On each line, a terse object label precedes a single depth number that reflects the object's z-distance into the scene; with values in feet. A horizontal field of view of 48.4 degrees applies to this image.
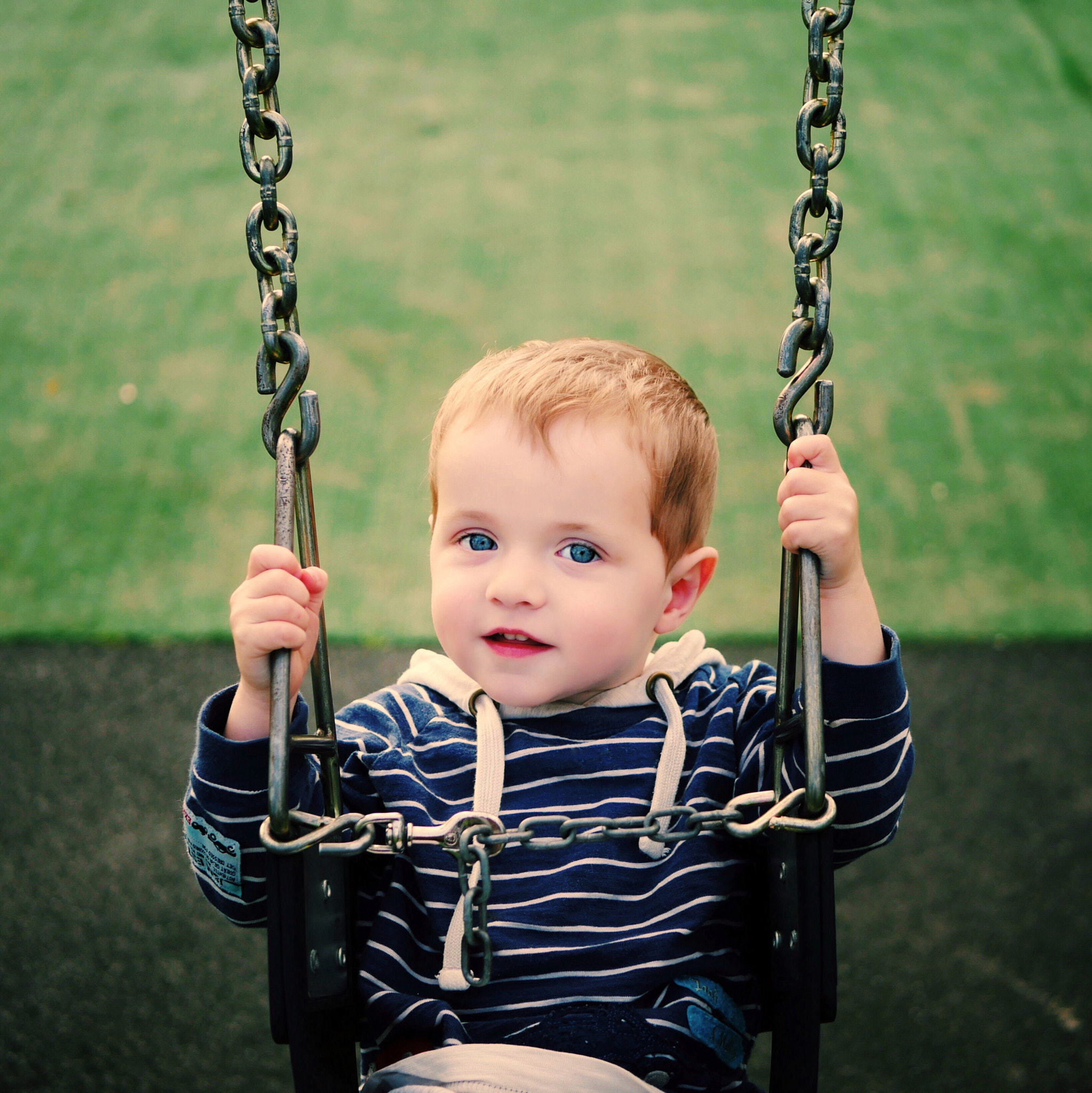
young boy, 3.66
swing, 3.23
